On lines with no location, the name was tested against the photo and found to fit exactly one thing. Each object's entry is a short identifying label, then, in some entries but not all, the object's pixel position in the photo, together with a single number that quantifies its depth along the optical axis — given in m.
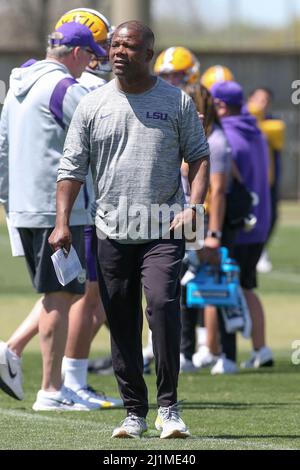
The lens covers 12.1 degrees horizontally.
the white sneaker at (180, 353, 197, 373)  11.23
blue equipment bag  10.73
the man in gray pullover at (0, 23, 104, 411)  8.47
